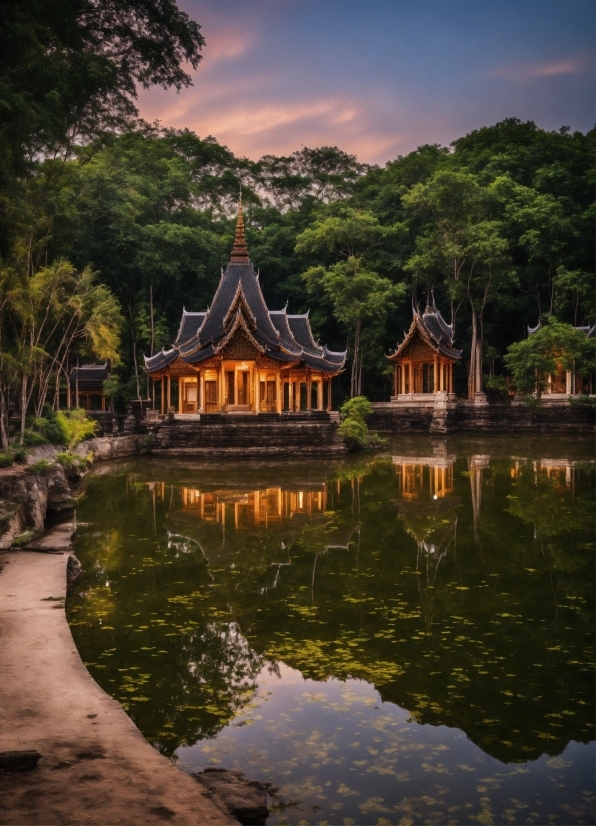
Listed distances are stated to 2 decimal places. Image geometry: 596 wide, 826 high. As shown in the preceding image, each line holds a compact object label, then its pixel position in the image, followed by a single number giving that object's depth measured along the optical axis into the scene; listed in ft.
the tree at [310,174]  188.14
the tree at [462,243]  128.26
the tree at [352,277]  128.36
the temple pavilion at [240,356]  95.50
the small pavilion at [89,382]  135.03
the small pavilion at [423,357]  124.98
